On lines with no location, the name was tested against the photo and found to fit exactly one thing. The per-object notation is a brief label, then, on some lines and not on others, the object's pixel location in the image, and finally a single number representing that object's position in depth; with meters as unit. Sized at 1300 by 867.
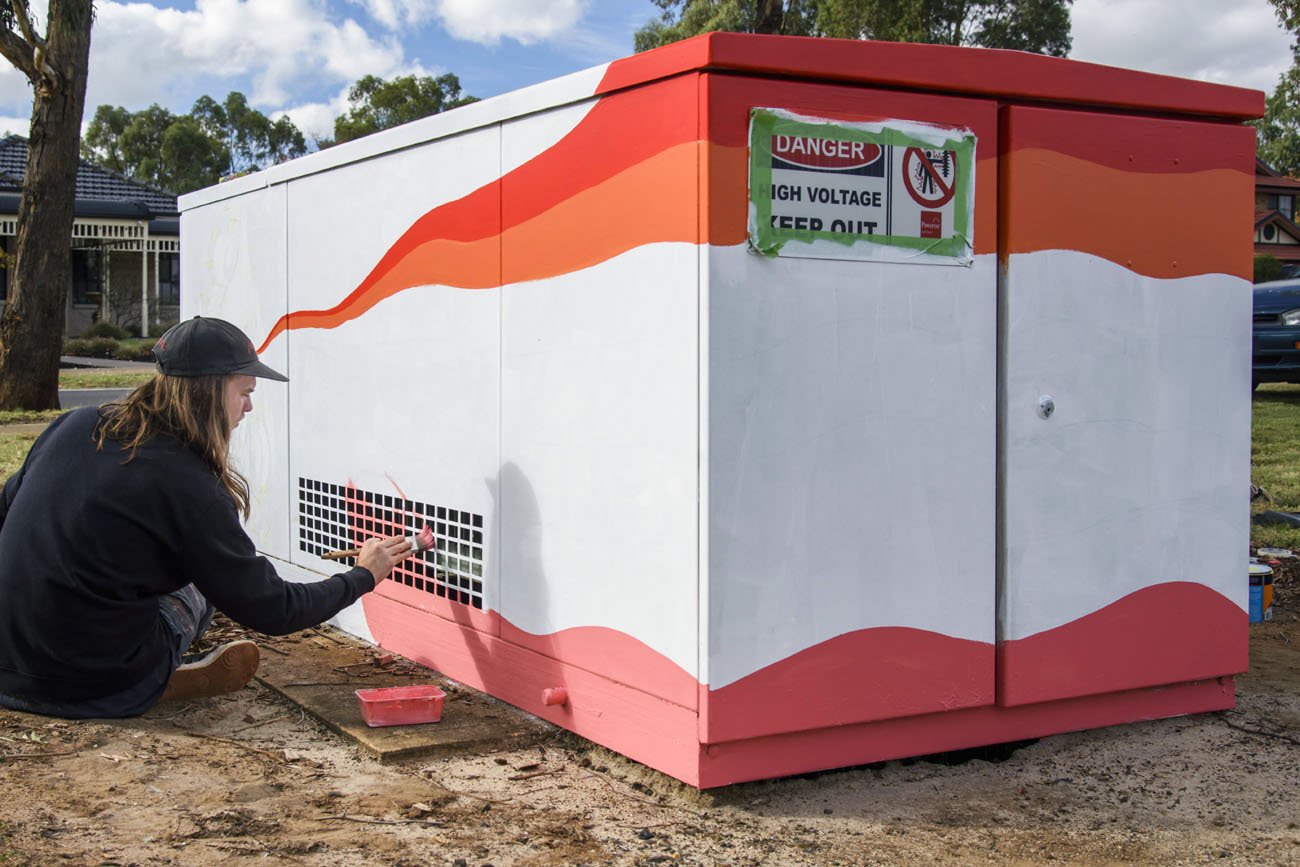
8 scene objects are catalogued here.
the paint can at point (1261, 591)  5.54
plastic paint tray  4.21
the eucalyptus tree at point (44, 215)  14.98
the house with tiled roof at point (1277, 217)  51.44
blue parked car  13.31
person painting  3.92
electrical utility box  3.61
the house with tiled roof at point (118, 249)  35.00
